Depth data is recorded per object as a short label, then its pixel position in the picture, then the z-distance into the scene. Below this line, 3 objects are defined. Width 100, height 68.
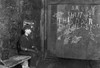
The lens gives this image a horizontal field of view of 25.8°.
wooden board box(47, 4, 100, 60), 5.61
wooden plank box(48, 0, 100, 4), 5.61
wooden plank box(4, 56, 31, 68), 5.04
